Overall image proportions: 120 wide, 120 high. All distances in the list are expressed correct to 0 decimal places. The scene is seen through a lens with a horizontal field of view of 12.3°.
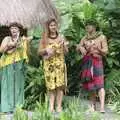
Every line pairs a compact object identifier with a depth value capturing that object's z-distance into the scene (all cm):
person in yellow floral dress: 819
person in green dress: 804
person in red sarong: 829
